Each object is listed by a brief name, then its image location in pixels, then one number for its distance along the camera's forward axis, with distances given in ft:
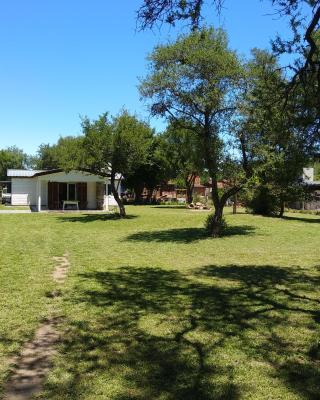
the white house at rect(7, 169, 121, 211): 117.19
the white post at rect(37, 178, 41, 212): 114.42
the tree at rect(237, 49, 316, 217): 25.35
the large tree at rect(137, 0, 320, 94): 19.52
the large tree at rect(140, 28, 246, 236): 54.13
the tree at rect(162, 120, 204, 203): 58.70
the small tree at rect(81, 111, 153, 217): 84.48
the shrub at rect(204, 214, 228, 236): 60.23
